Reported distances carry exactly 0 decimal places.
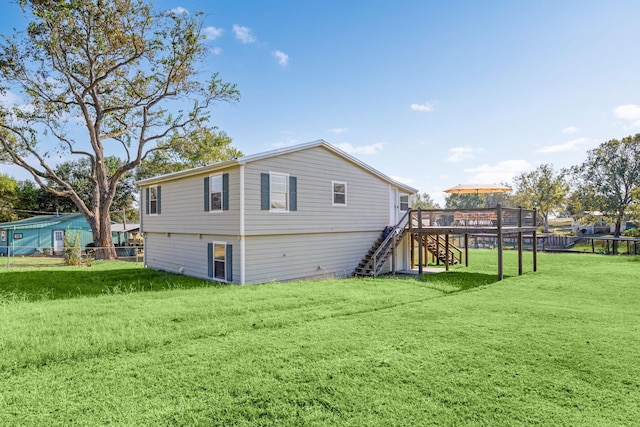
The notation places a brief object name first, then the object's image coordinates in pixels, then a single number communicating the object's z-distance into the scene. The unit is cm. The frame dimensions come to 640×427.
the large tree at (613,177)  3478
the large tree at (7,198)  3309
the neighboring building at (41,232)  2598
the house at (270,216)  1069
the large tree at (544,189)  3909
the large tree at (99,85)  1825
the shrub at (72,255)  1744
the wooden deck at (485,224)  1206
